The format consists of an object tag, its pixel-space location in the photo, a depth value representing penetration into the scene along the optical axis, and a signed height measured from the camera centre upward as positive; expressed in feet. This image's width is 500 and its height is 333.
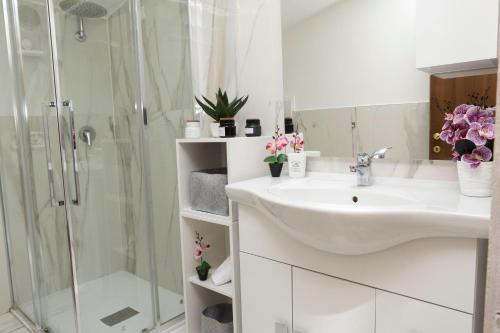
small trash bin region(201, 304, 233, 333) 5.03 -2.99
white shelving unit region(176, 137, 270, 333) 4.68 -1.30
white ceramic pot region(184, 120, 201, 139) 5.41 +0.04
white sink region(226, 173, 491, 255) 2.60 -0.76
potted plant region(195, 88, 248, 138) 5.20 +0.34
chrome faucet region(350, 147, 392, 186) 4.06 -0.47
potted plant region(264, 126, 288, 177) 4.82 -0.39
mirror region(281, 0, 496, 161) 3.97 +0.57
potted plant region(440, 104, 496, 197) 3.21 -0.23
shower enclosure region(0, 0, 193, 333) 6.25 -0.46
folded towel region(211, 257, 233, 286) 5.11 -2.21
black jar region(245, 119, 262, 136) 5.22 +0.03
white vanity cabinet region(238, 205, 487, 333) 2.69 -1.54
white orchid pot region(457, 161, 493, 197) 3.16 -0.55
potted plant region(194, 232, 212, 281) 5.32 -2.03
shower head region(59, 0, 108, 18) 6.49 +2.55
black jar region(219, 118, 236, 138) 5.07 +0.05
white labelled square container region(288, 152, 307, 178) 4.80 -0.51
